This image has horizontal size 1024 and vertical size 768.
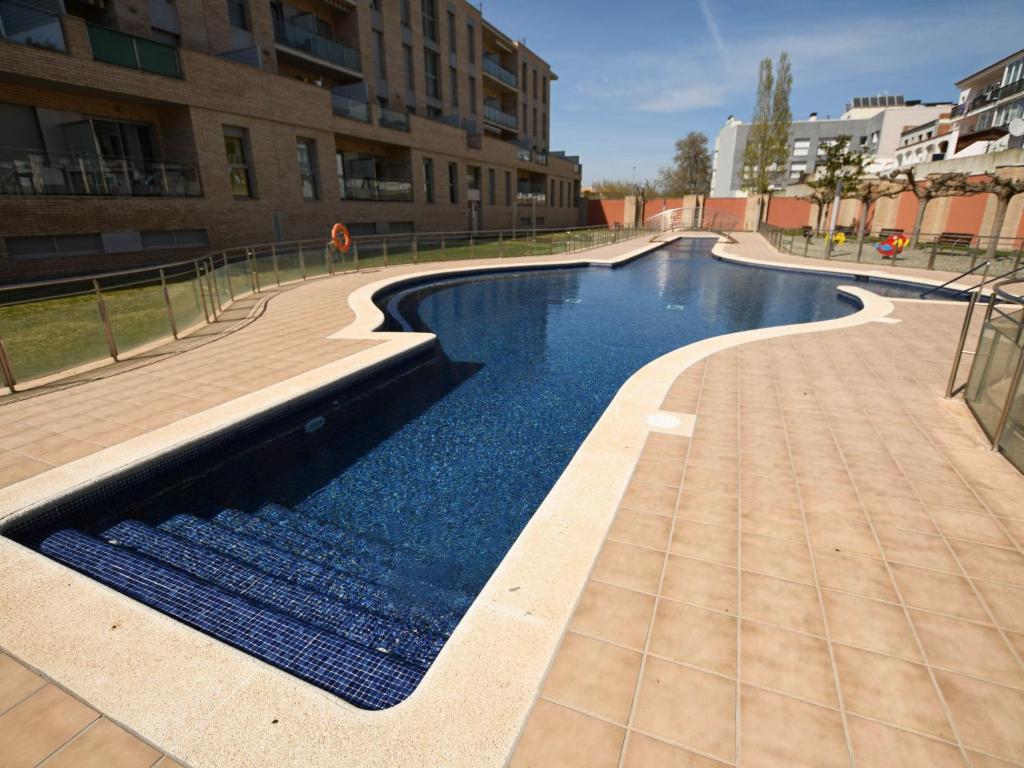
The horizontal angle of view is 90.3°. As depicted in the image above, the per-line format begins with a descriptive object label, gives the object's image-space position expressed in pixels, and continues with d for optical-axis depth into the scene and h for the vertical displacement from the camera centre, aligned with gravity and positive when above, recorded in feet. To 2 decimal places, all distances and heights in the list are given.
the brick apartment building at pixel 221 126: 45.39 +10.37
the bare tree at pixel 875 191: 75.43 +3.24
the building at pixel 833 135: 196.44 +32.22
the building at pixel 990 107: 112.88 +25.38
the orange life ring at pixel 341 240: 56.13 -2.93
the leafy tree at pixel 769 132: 144.56 +22.46
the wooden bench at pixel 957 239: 77.79 -3.85
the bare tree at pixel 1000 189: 62.18 +2.82
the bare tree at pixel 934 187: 66.23 +3.27
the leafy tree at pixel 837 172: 93.50 +7.45
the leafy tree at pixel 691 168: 231.50 +19.93
